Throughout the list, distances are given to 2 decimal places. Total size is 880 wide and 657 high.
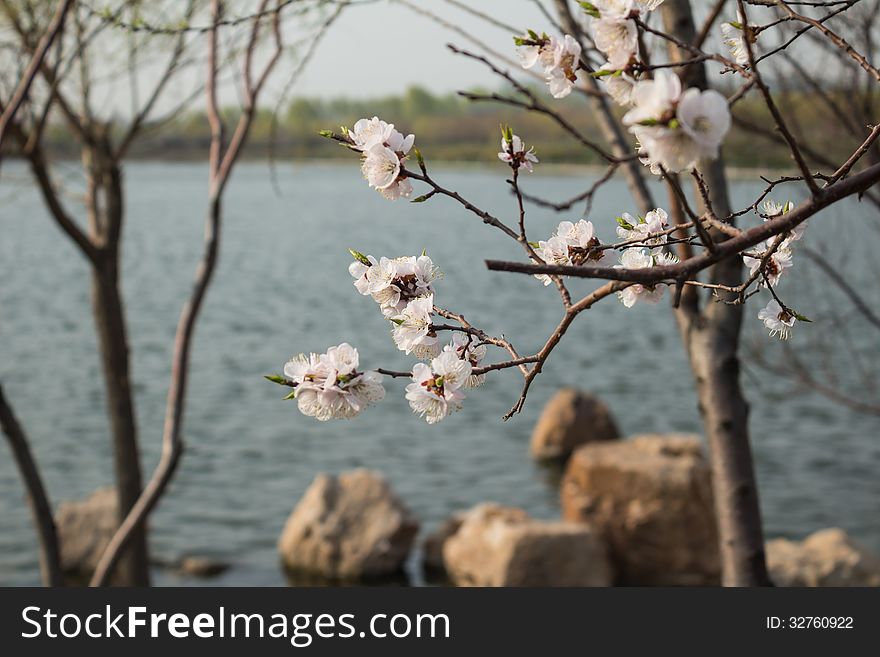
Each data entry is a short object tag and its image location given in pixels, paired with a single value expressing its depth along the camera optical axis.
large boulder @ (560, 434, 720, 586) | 7.88
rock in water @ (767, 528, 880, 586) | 7.10
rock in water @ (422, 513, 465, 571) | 8.50
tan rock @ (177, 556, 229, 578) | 8.49
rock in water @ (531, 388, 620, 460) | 11.39
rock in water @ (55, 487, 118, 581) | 8.47
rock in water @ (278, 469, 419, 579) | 8.28
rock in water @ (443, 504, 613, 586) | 7.20
